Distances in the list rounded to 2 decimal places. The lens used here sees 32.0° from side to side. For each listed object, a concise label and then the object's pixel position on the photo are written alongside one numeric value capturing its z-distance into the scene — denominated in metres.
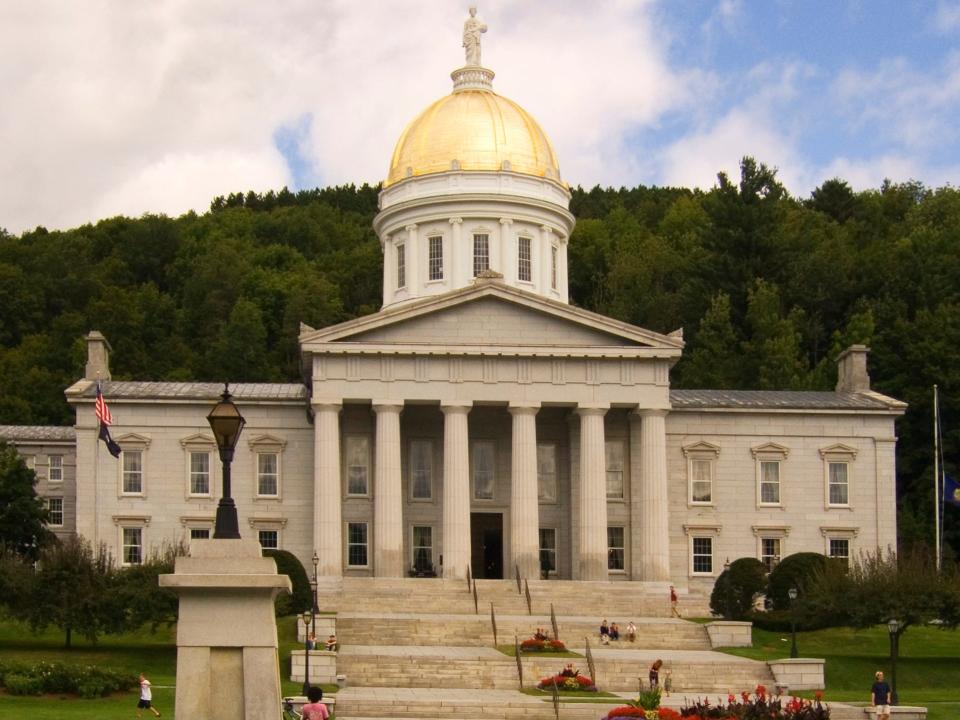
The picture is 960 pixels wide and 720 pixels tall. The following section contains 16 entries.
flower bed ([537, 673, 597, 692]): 45.44
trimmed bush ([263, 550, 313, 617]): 57.25
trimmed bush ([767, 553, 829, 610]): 60.94
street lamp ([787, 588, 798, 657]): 51.34
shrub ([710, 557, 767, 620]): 62.16
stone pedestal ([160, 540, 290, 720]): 20.30
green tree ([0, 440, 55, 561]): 70.06
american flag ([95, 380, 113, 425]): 66.94
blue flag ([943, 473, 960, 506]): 69.31
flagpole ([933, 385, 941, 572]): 71.05
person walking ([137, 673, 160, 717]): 38.59
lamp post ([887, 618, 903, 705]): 45.63
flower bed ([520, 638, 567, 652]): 51.47
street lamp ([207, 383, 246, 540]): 20.89
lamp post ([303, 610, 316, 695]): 42.15
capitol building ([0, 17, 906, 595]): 67.19
